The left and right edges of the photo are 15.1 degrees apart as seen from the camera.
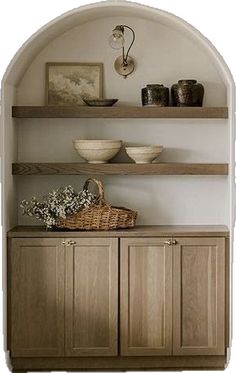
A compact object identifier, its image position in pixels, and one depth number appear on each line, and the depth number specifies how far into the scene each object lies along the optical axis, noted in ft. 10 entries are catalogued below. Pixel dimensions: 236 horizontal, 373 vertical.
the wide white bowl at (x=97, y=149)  20.04
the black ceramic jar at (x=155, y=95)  20.16
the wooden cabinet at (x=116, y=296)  19.63
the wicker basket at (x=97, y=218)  19.84
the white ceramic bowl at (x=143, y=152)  20.13
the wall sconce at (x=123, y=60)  20.71
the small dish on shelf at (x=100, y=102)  20.11
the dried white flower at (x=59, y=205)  19.83
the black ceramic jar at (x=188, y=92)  20.16
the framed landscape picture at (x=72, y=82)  20.74
